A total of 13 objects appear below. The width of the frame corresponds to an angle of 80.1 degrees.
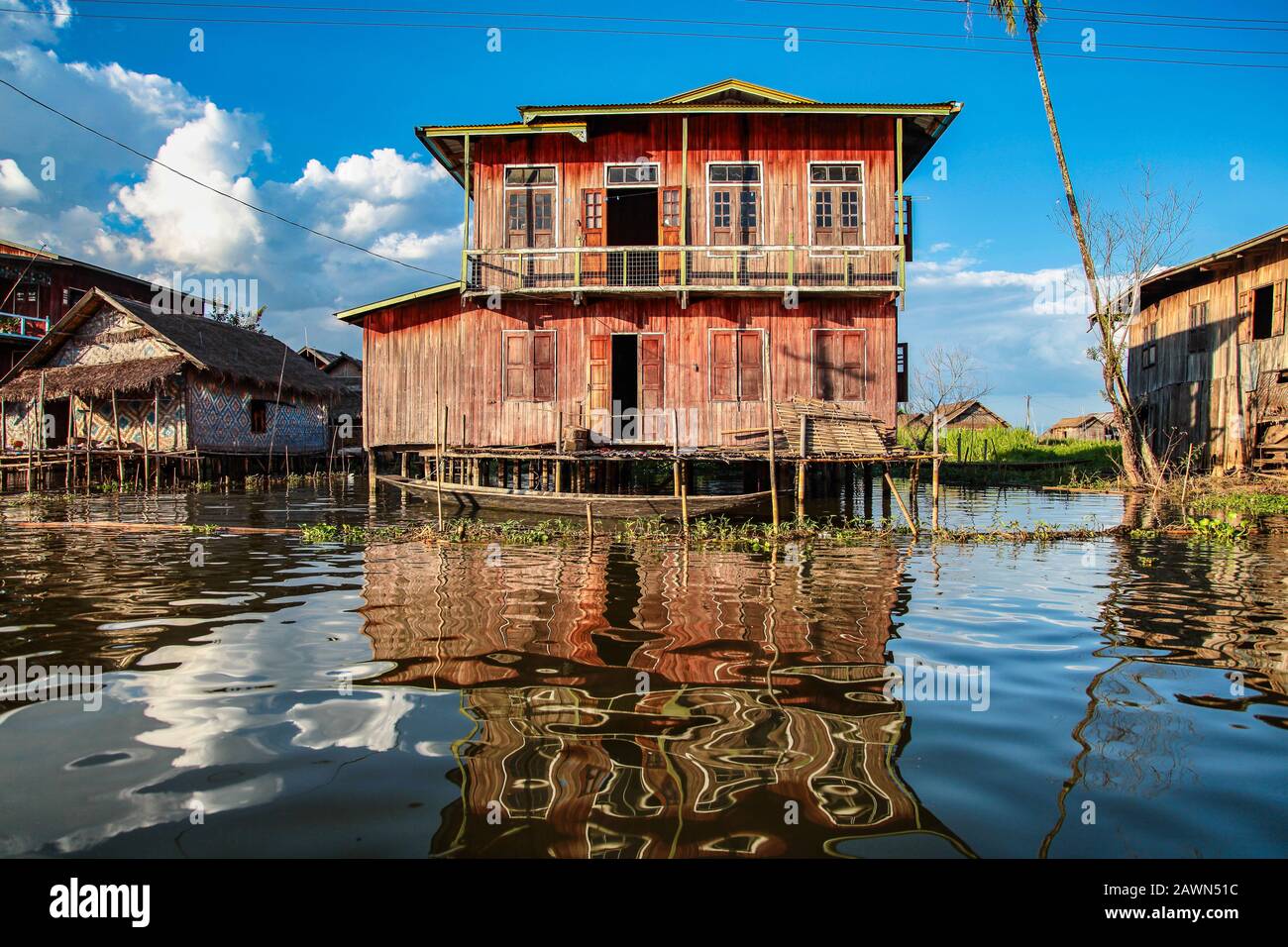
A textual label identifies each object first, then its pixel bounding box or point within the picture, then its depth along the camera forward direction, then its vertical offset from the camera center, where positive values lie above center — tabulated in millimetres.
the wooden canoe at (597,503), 15242 -986
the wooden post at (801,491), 14261 -674
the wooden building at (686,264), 18812 +4771
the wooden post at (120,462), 25141 -94
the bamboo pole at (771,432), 13295 +419
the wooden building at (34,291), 33281 +7746
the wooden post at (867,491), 18945 -968
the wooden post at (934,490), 13380 -649
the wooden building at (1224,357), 21578 +3026
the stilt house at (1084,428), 53312 +1990
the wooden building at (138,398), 26531 +2240
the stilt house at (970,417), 52000 +2659
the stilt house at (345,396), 36156 +2982
